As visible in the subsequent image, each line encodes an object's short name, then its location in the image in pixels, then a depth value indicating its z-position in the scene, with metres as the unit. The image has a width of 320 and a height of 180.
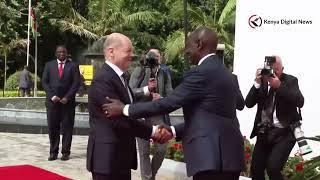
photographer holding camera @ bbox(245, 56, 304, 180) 6.12
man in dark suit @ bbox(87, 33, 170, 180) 4.38
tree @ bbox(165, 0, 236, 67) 29.05
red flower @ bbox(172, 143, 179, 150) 8.52
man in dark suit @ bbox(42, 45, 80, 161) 9.78
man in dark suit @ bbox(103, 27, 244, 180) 4.11
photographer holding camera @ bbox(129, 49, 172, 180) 6.89
